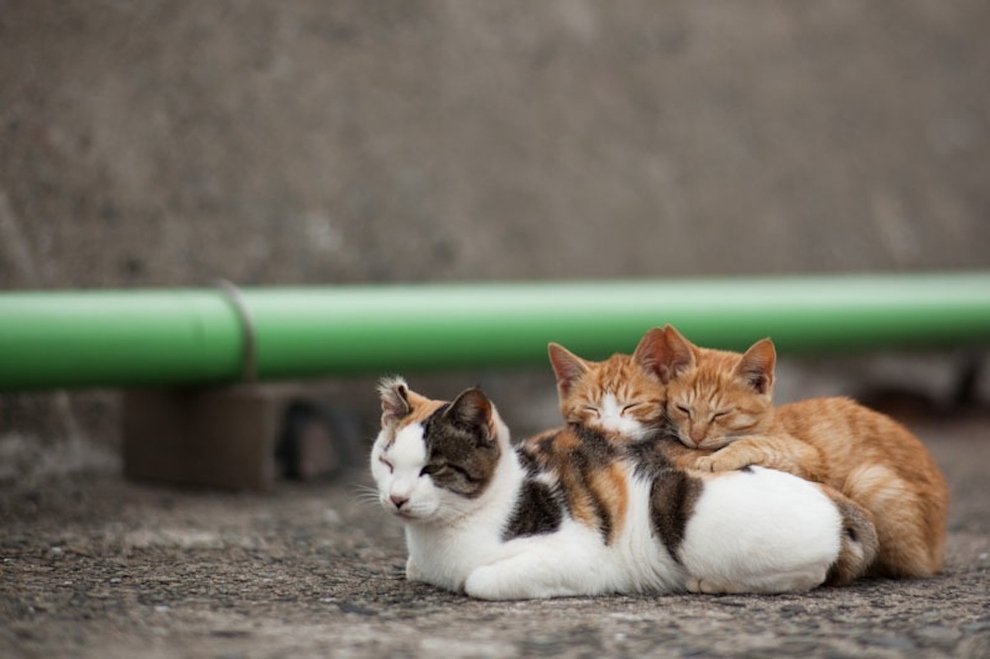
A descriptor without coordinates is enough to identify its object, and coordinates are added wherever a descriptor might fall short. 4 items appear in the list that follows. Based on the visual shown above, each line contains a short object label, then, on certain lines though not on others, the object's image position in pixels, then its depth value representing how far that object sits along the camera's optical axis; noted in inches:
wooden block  393.1
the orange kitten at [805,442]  248.1
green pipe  350.9
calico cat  231.6
